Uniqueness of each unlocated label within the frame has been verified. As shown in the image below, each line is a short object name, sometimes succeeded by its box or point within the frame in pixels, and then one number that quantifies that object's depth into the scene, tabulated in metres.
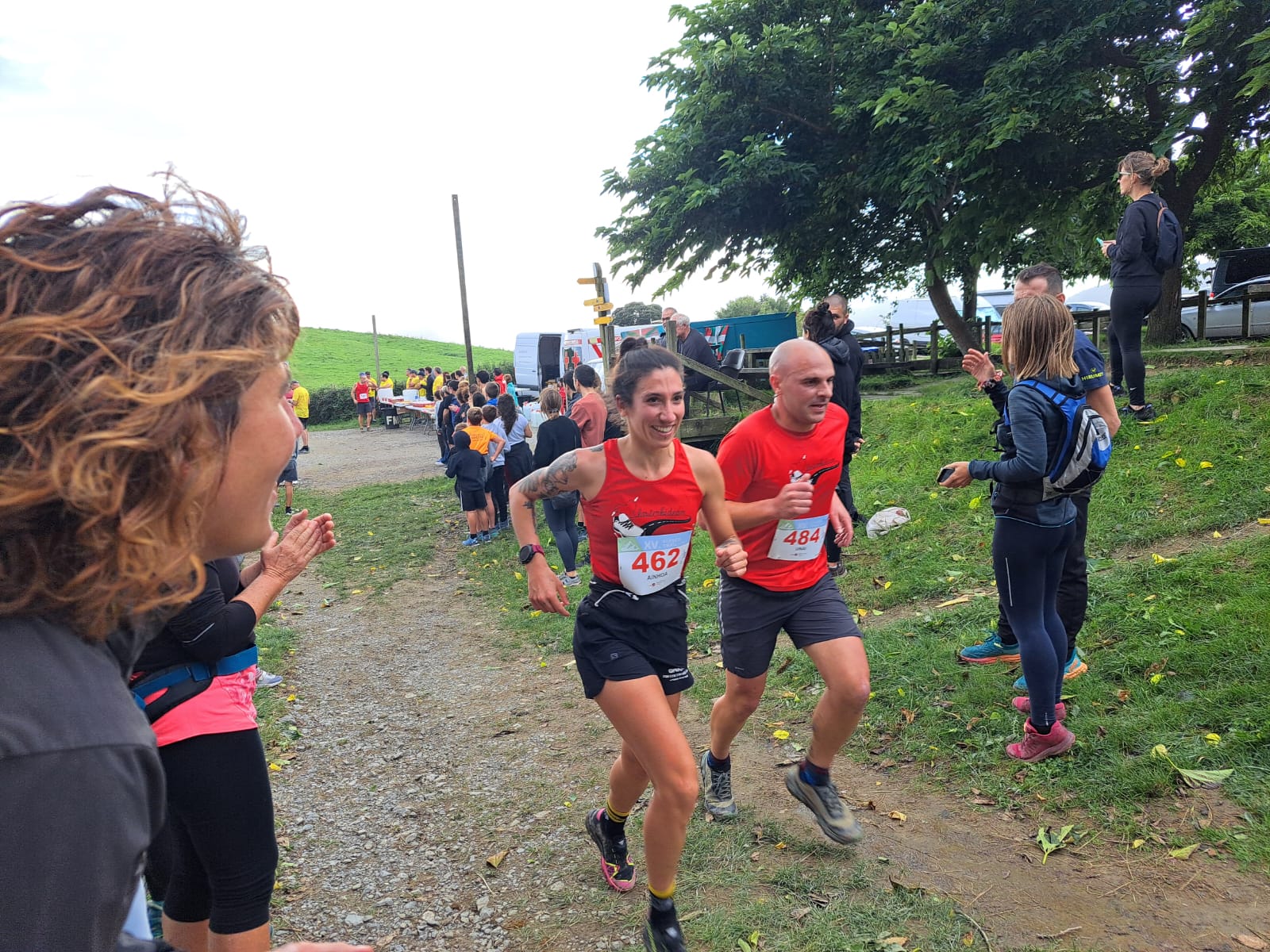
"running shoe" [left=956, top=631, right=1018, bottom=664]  5.56
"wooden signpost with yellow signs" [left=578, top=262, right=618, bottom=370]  13.02
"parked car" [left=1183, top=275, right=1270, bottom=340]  14.99
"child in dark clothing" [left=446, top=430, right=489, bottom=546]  11.84
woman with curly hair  0.82
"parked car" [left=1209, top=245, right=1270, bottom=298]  16.92
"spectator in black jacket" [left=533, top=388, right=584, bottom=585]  9.70
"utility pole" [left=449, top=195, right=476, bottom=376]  28.84
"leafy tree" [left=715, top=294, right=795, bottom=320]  68.88
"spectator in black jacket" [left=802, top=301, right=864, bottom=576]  7.85
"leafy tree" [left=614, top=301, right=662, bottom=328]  65.50
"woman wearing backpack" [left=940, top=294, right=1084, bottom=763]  4.11
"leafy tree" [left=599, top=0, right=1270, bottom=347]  12.80
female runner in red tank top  3.19
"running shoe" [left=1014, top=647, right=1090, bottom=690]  5.10
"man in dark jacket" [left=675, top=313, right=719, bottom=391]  12.51
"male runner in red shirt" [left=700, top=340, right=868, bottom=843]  3.91
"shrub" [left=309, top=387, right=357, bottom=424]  43.75
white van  28.58
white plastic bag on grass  8.62
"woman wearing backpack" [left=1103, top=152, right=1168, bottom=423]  7.34
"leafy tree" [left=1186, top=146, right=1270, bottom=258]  21.88
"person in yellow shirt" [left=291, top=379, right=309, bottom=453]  19.66
